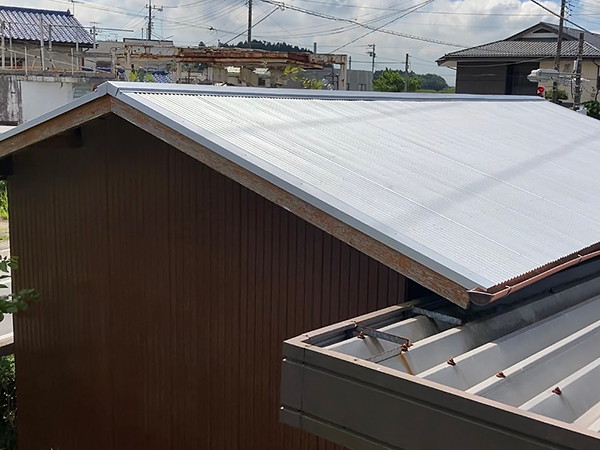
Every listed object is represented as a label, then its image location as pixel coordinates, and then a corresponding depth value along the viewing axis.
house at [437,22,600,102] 35.12
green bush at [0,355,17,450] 8.38
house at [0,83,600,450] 4.17
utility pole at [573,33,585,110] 23.50
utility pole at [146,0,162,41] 66.80
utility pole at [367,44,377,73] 67.63
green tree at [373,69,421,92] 51.09
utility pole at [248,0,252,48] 45.59
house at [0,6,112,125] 24.64
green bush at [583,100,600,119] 31.31
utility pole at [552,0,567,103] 24.25
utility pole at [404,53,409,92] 50.05
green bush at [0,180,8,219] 20.20
